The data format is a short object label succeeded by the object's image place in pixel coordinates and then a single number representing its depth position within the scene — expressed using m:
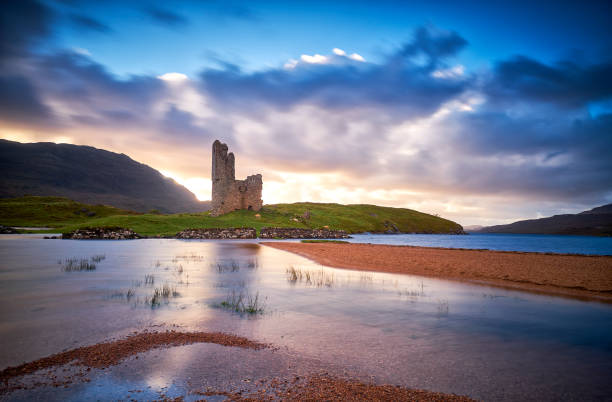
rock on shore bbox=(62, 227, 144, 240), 45.06
